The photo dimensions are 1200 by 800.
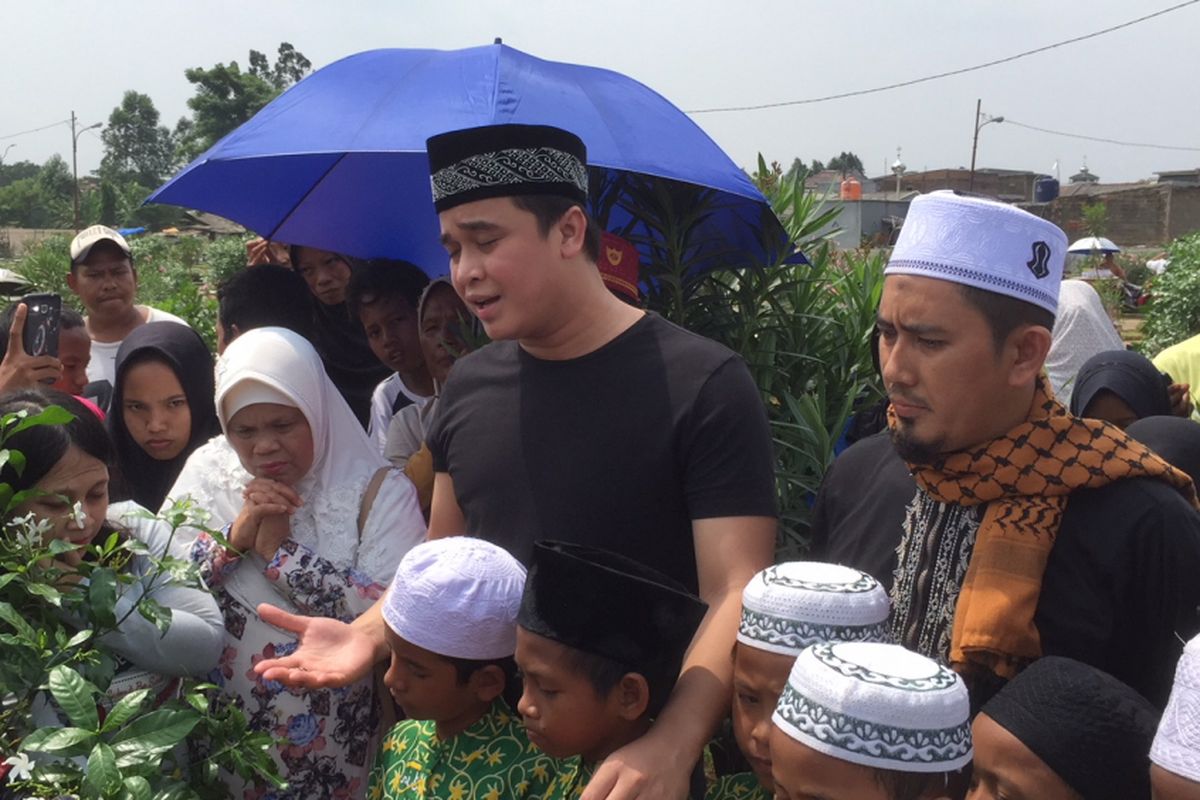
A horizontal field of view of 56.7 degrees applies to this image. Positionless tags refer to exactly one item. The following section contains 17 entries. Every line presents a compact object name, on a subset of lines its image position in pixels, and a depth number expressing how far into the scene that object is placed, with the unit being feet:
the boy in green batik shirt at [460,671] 7.20
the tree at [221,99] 197.47
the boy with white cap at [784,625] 5.99
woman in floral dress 8.73
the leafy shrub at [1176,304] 30.60
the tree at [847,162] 265.13
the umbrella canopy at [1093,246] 67.70
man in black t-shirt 6.86
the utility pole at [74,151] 169.46
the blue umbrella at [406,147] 10.85
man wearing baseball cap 16.65
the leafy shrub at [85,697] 6.14
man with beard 6.00
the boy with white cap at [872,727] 5.06
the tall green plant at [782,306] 13.03
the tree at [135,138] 332.39
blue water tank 101.28
